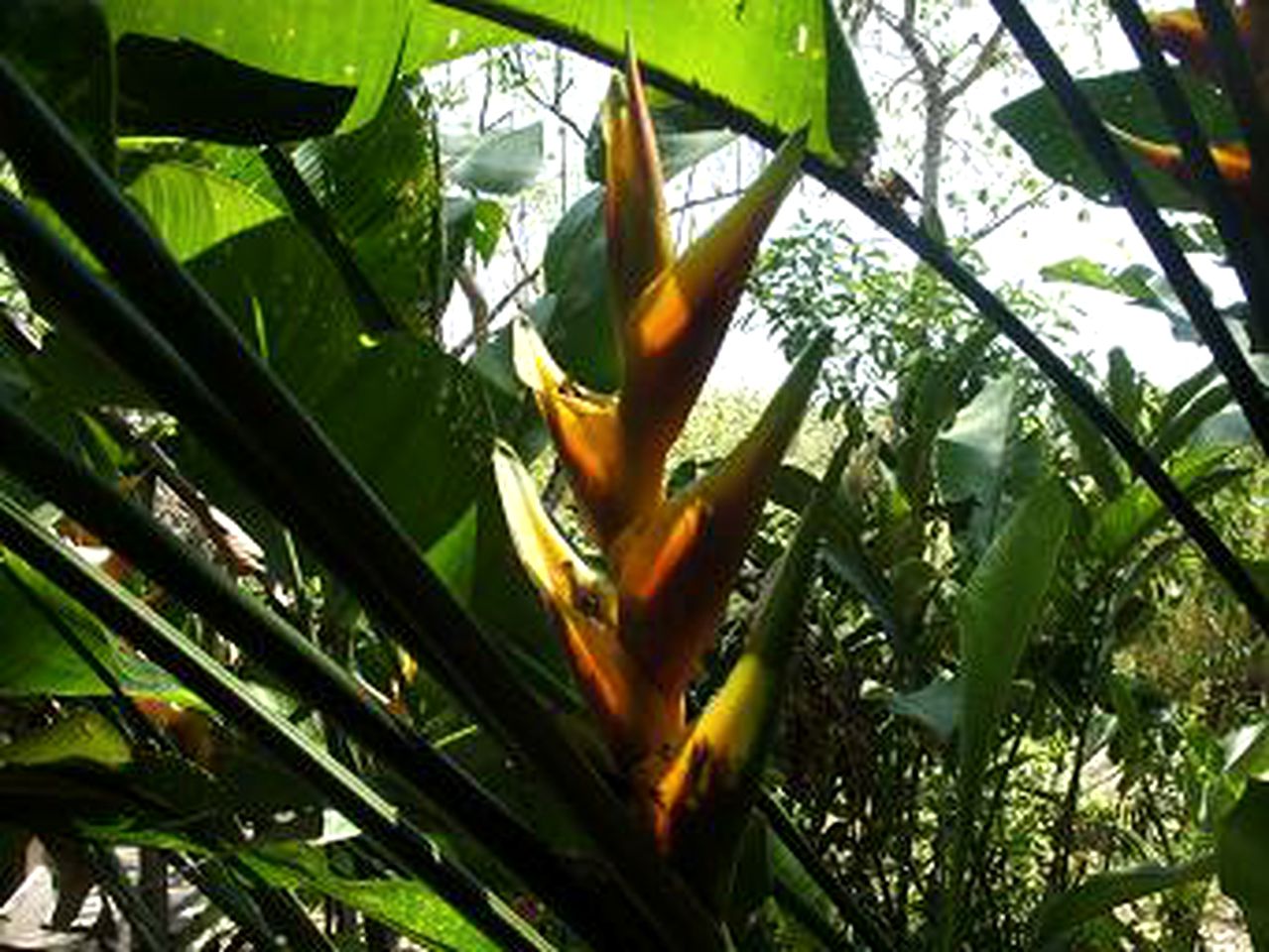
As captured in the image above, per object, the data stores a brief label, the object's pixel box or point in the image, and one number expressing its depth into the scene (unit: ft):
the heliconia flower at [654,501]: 1.31
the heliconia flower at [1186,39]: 1.97
